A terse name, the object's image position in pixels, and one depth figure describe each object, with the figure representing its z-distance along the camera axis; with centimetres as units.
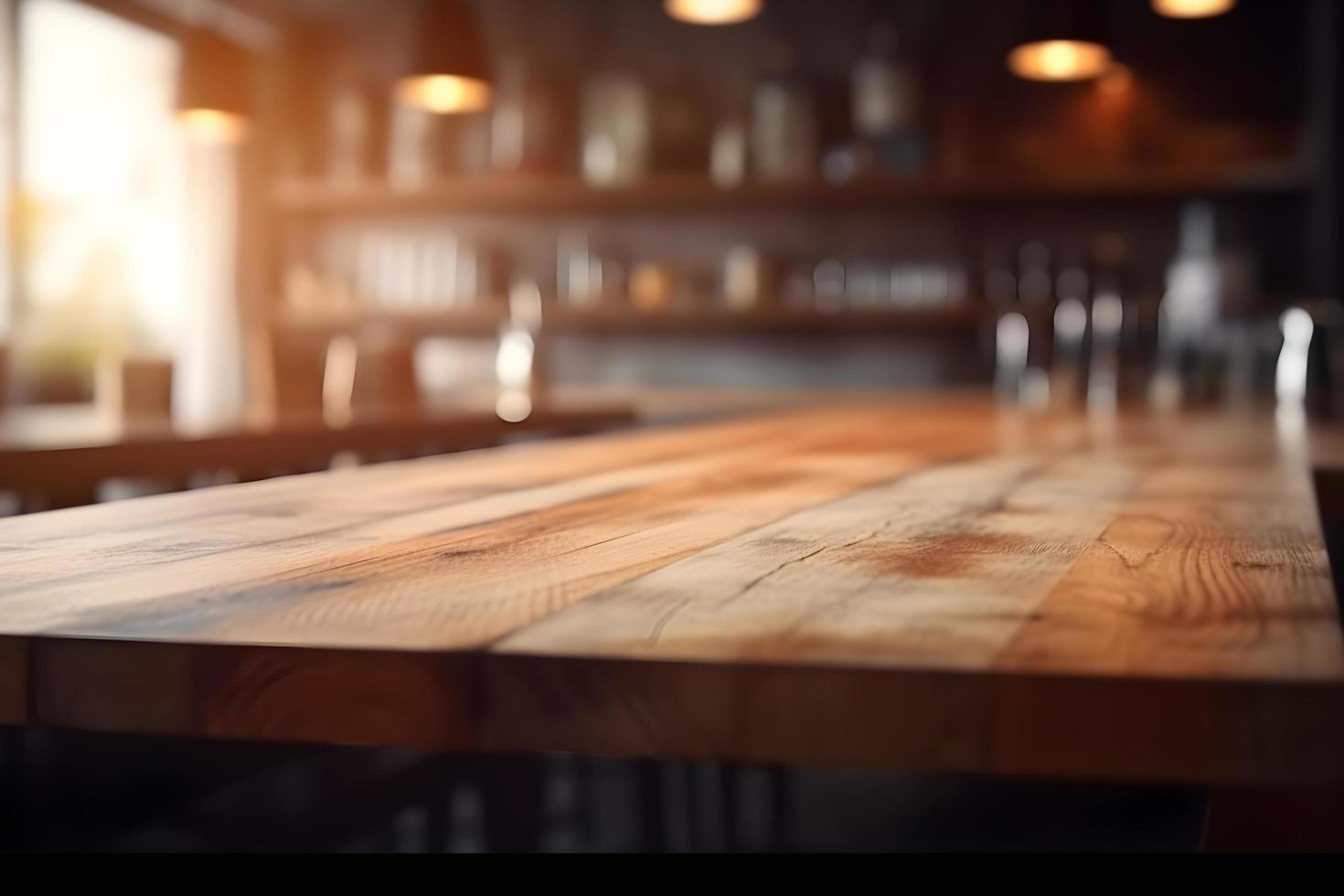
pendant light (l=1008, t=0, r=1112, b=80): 279
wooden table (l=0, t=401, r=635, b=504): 189
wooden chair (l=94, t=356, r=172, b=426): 272
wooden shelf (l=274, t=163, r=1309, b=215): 480
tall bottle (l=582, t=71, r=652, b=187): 541
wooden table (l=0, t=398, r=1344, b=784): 50
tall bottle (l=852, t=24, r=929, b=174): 510
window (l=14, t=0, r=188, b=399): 494
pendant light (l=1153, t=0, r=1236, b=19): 314
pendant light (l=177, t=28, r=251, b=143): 338
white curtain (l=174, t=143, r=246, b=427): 581
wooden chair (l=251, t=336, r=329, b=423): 354
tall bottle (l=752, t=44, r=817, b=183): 523
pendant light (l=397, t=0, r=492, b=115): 301
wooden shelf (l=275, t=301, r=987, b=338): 505
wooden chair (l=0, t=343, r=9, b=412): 320
